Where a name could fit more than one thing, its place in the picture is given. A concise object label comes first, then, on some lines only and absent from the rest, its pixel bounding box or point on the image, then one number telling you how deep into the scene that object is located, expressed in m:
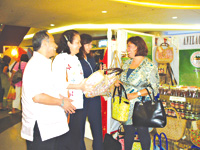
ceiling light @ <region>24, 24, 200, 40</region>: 8.80
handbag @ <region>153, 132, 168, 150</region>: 2.75
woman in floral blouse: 2.26
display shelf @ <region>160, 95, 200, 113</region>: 2.97
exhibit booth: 2.98
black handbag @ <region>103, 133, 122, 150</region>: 2.43
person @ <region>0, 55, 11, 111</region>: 6.10
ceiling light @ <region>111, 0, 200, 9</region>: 5.63
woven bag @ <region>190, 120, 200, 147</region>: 2.84
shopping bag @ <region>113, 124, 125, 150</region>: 2.74
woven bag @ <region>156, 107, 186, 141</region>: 2.99
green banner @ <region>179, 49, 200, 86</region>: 3.47
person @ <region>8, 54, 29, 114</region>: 5.20
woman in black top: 2.21
